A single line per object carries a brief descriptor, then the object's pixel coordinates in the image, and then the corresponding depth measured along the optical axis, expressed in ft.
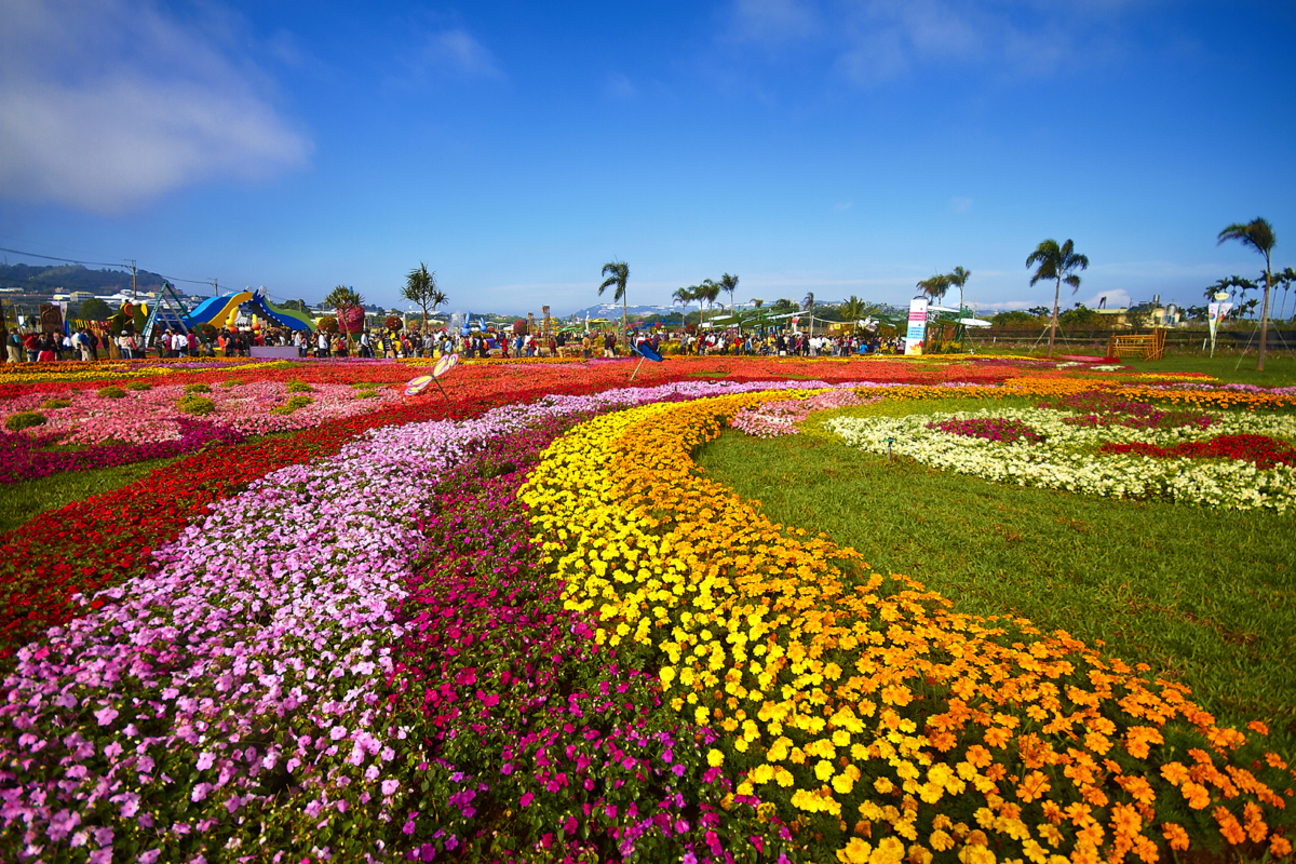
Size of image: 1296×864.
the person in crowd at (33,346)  75.61
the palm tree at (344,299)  183.11
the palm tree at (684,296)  260.42
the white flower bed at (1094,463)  20.83
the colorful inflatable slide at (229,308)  119.44
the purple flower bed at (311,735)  7.64
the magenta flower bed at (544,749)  7.94
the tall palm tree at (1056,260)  124.67
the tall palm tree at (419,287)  115.44
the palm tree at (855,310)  181.16
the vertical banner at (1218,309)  83.56
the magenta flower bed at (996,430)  29.34
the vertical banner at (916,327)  122.52
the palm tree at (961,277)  225.76
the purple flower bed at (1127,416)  31.86
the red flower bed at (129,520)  11.37
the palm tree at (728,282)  239.71
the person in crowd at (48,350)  72.54
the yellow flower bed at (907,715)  7.57
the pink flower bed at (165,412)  28.73
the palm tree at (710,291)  241.55
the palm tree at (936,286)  239.50
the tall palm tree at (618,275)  146.20
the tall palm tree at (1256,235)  75.56
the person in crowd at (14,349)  82.02
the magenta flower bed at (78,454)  22.59
